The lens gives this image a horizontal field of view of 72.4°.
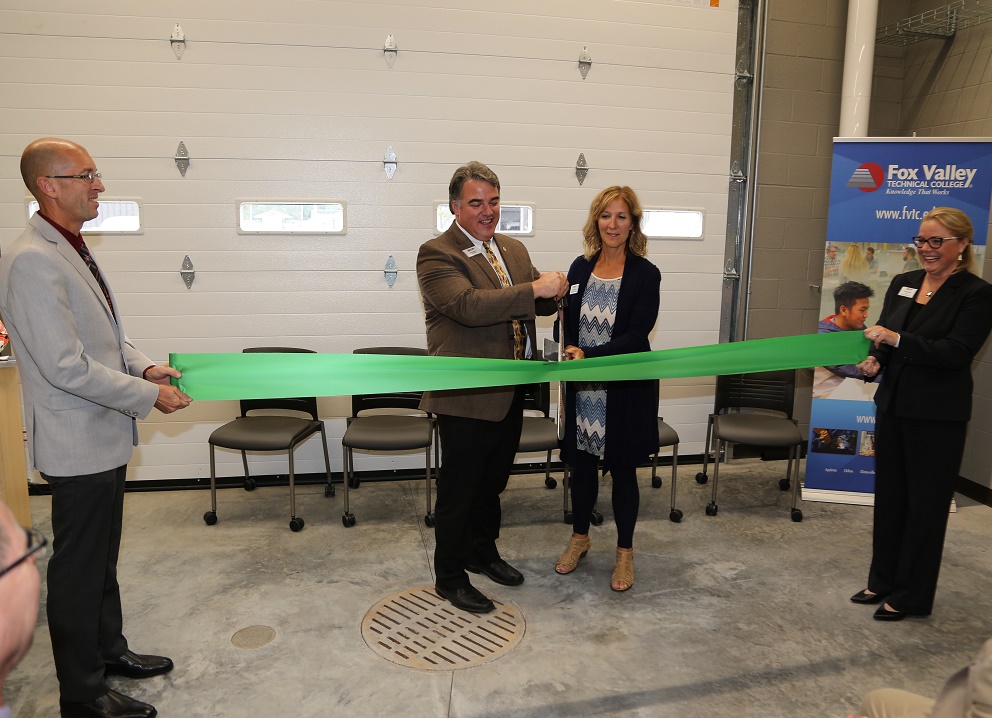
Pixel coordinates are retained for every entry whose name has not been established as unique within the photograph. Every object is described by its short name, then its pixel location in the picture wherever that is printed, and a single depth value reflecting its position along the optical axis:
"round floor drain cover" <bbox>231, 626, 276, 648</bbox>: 3.03
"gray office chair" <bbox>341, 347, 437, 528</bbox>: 4.31
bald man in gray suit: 2.22
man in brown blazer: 2.91
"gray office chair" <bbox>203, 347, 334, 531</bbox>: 4.25
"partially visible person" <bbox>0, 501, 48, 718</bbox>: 0.86
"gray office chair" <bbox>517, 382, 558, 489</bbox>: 4.42
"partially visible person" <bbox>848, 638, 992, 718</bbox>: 1.17
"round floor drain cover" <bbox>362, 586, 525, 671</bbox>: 2.92
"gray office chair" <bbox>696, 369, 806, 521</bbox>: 4.62
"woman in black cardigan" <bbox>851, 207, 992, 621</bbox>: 2.92
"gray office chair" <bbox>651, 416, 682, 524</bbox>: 4.48
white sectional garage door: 4.66
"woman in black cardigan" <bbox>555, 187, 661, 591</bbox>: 3.28
